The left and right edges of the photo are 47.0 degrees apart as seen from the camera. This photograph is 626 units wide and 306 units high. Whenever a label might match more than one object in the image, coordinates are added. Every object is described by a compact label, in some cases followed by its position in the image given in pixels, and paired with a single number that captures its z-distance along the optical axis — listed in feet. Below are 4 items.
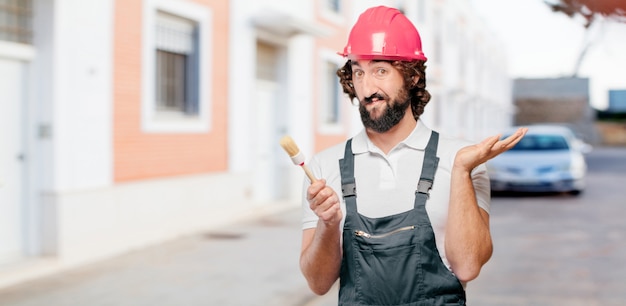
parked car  49.67
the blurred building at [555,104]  185.16
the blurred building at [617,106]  223.30
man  6.55
